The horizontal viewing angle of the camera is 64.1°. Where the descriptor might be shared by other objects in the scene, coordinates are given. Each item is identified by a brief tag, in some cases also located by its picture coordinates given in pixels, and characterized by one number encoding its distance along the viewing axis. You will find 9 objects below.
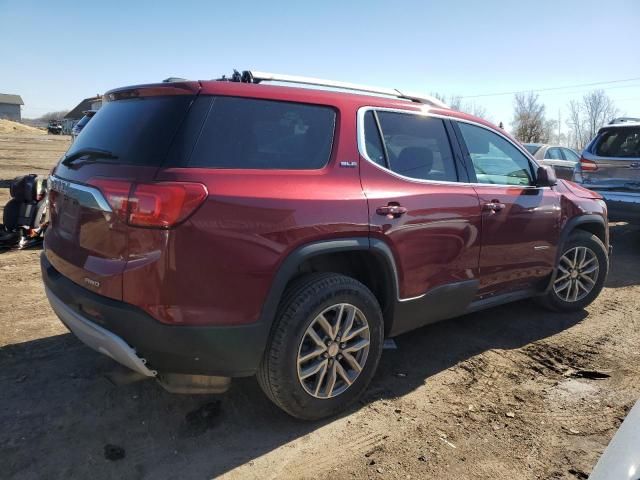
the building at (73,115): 95.31
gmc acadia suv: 2.42
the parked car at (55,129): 72.50
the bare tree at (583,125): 63.25
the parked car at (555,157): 12.10
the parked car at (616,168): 7.52
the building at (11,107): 120.50
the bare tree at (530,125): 54.66
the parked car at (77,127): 10.88
